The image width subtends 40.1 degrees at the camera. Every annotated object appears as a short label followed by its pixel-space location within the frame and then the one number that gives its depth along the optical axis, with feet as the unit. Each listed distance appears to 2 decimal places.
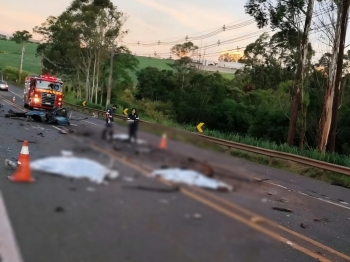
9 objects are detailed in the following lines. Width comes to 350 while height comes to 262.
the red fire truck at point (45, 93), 93.71
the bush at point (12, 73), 296.92
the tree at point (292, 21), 78.59
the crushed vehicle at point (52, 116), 71.51
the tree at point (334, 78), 69.00
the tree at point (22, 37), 275.80
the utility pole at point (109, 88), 138.41
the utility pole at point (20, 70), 283.24
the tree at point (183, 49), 174.60
